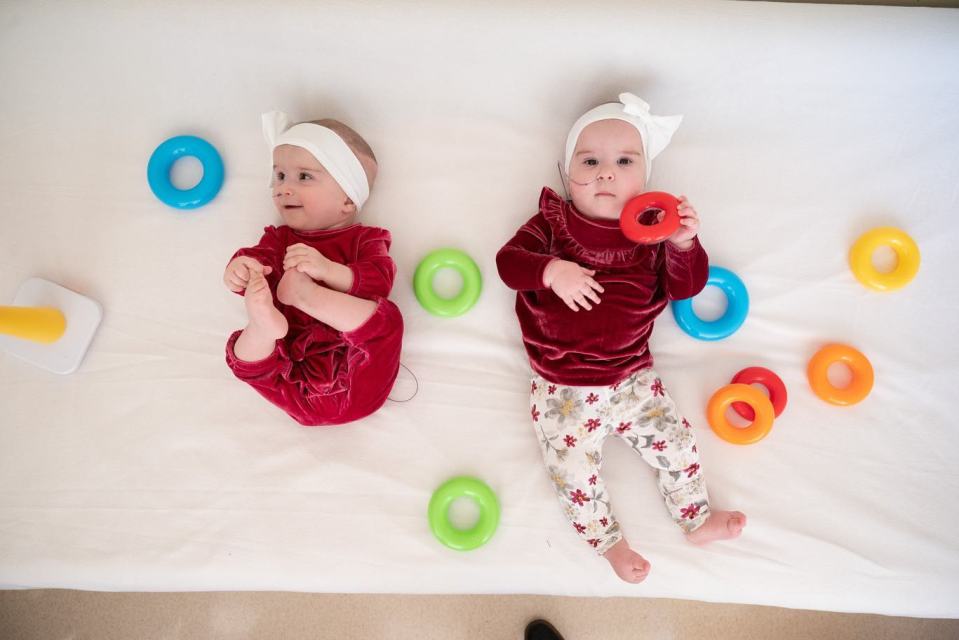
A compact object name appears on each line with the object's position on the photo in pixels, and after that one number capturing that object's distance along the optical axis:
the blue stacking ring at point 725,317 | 1.66
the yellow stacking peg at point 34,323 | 1.58
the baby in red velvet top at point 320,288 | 1.46
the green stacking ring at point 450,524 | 1.57
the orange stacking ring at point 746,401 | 1.56
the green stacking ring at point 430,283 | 1.68
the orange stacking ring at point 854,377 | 1.62
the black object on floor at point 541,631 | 1.86
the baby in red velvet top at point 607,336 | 1.51
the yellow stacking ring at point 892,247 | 1.67
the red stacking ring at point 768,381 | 1.62
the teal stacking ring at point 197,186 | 1.75
